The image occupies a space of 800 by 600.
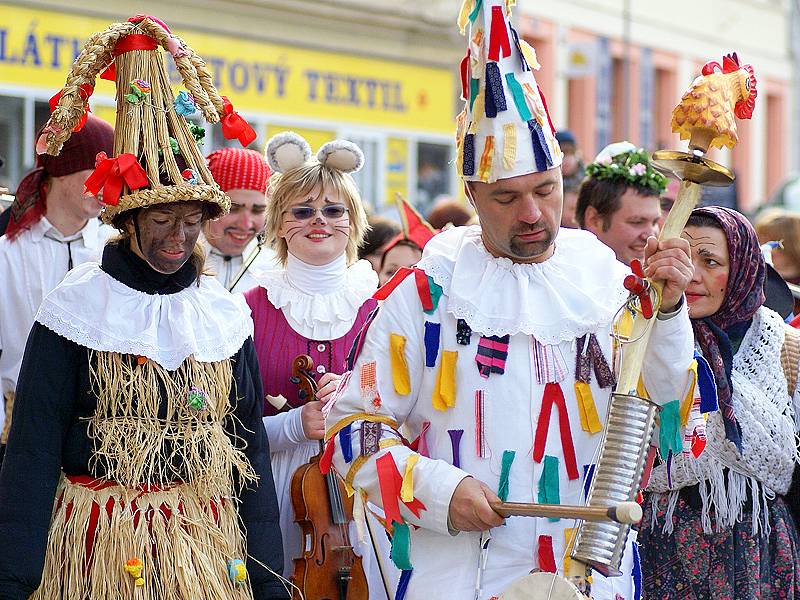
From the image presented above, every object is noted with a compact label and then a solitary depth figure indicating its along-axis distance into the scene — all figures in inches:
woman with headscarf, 318.7
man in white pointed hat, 240.8
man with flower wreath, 418.3
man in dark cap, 360.8
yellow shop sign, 989.2
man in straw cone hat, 273.9
